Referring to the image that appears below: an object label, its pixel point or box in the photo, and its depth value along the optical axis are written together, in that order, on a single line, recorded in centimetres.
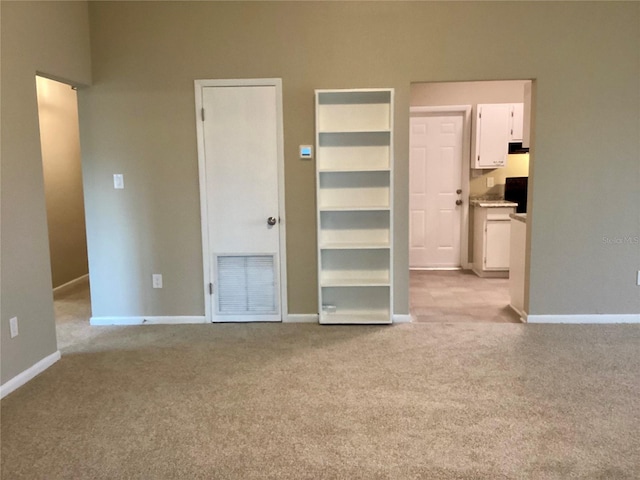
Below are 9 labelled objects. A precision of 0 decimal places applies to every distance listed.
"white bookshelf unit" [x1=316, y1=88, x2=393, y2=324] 401
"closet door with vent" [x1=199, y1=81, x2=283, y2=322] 401
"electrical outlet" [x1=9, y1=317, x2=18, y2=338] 299
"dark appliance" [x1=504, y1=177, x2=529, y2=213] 624
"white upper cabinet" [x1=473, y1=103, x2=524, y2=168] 604
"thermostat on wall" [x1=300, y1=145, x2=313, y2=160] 404
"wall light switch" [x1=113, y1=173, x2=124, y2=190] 412
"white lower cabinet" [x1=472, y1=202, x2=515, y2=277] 590
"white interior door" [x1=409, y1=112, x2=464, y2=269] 637
